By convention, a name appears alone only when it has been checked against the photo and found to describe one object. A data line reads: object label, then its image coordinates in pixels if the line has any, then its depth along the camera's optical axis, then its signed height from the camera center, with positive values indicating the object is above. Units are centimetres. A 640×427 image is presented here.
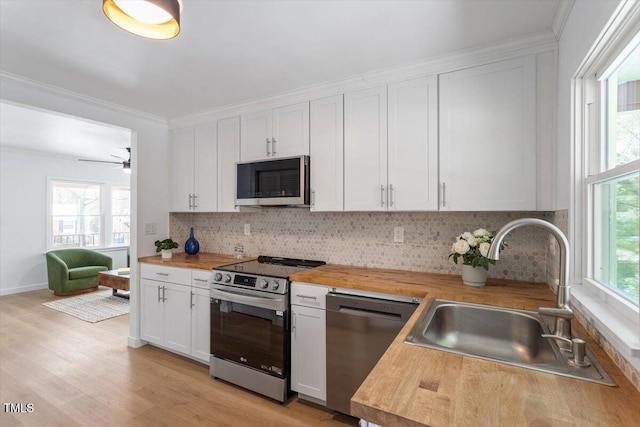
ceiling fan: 451 +68
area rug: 423 -139
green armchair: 511 -98
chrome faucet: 111 -24
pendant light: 130 +85
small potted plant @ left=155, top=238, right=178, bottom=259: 316 -35
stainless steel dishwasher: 191 -78
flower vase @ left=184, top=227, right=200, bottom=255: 350 -37
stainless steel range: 228 -88
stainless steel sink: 119 -52
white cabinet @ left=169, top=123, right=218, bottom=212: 322 +47
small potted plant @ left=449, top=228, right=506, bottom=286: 194 -26
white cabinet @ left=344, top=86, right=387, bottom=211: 231 +48
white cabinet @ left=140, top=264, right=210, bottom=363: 277 -92
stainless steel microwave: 257 +27
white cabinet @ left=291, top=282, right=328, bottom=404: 217 -91
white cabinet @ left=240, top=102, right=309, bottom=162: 265 +71
